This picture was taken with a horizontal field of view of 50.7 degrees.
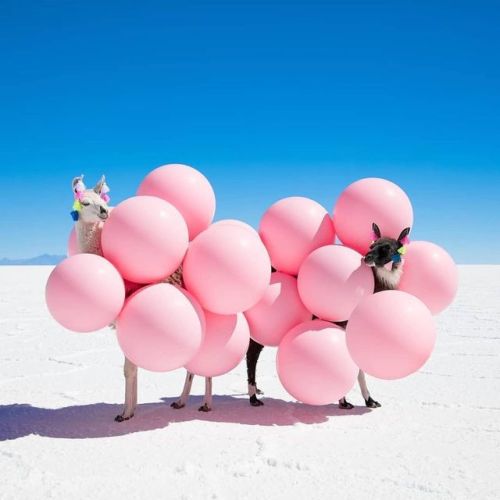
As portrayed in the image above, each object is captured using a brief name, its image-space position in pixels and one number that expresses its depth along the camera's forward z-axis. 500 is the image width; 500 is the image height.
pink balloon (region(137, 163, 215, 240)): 5.53
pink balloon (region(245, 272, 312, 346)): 5.79
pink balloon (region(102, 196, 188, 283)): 4.81
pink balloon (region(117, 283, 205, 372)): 4.70
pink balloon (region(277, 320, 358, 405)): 5.38
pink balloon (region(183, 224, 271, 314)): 4.96
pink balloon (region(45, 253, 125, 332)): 4.65
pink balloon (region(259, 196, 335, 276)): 5.81
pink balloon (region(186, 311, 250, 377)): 5.40
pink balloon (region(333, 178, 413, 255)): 5.64
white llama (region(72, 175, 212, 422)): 5.26
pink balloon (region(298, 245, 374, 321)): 5.40
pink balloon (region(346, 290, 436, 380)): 4.66
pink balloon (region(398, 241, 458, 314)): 5.70
